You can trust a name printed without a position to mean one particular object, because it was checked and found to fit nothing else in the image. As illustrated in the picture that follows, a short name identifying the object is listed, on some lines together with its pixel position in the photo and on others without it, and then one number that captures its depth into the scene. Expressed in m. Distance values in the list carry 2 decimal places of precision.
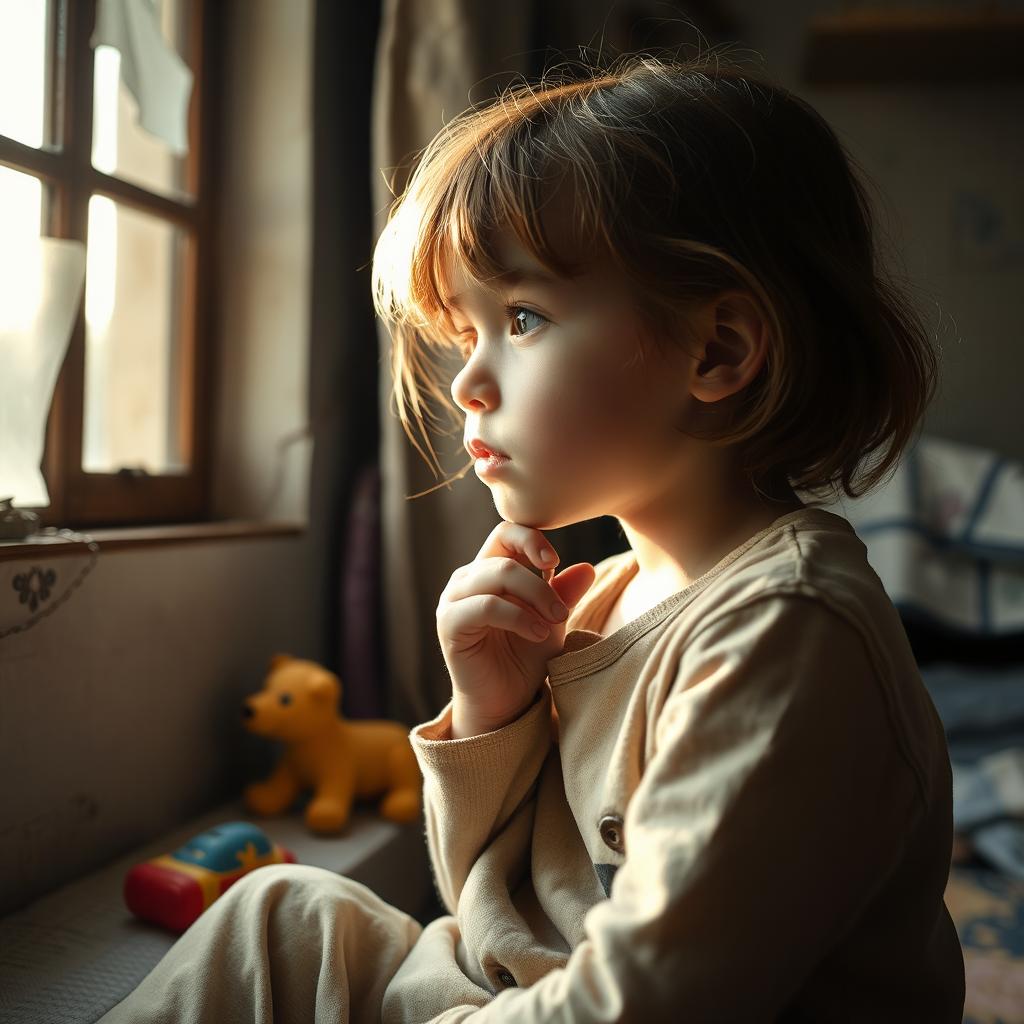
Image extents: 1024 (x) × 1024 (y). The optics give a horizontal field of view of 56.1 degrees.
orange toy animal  1.33
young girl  0.54
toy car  0.99
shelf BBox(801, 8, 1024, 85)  1.93
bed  1.54
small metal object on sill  1.02
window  1.24
